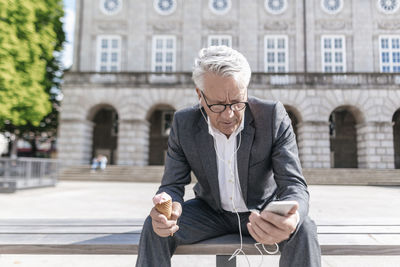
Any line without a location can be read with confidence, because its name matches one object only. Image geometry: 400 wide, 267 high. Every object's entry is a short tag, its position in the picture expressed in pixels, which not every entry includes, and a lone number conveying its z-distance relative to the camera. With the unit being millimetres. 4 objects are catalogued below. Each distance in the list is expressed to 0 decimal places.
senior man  1867
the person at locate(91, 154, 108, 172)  19328
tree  14859
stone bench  2117
